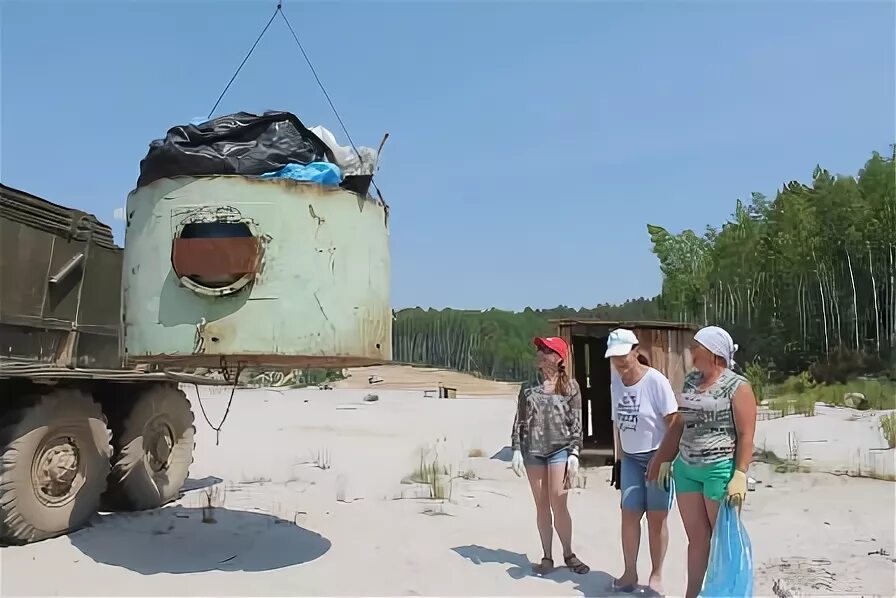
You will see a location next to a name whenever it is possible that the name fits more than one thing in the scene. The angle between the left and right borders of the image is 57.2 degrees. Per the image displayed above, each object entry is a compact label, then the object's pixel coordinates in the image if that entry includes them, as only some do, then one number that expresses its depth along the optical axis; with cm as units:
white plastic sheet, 611
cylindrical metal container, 541
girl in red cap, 593
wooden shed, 1141
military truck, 543
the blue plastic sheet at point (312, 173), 578
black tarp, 565
